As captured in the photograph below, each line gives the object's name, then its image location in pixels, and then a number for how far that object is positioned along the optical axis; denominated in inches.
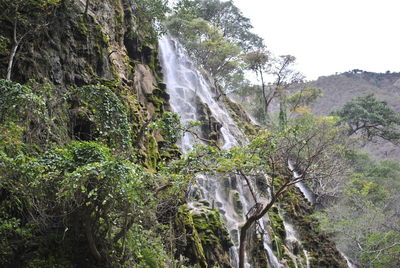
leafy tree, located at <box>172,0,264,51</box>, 1184.2
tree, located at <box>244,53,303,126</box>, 1006.4
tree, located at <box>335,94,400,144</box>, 1206.3
